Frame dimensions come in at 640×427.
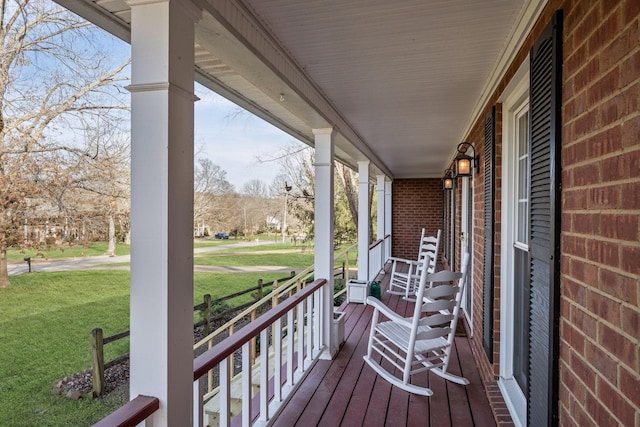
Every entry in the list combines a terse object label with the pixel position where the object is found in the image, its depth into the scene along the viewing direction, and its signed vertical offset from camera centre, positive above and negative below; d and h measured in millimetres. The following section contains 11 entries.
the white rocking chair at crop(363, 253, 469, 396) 2811 -958
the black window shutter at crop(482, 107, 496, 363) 2758 -146
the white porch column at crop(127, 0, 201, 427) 1353 +49
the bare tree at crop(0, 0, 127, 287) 6453 +2437
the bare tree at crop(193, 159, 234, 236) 14552 +910
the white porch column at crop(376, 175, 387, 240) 9055 +131
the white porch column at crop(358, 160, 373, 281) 6043 -80
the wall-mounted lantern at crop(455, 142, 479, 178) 4145 +561
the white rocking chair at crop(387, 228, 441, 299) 5480 -1119
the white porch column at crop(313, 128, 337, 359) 3643 -28
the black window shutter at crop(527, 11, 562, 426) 1427 -28
